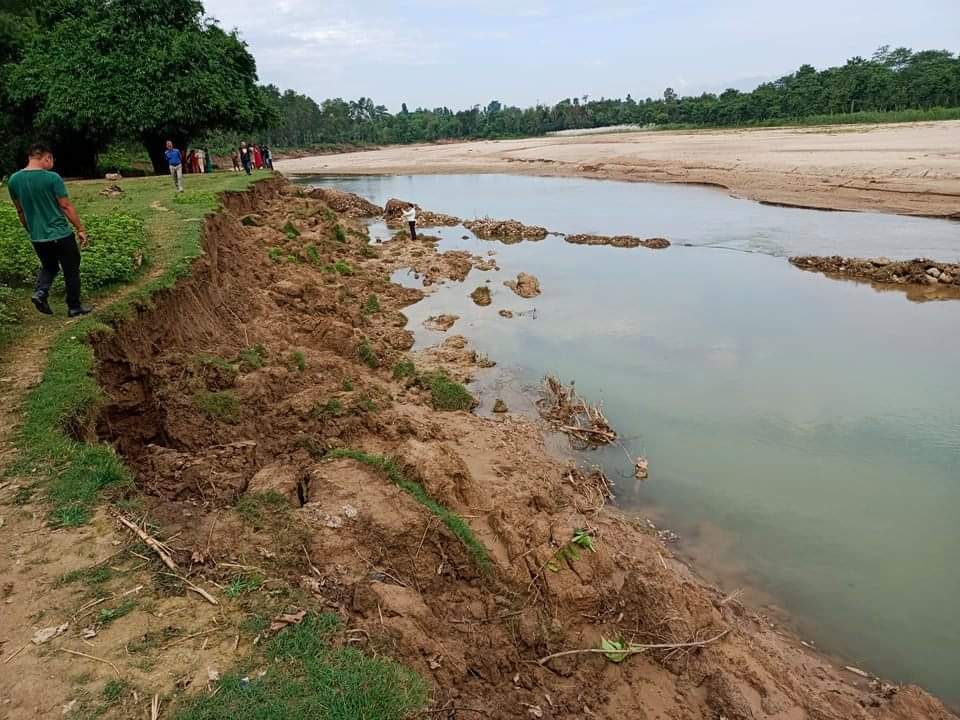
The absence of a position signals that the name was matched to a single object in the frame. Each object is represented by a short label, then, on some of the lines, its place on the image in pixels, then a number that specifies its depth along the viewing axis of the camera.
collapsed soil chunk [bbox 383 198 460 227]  31.06
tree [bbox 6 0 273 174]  24.08
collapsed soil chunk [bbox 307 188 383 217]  33.12
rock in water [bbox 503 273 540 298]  18.13
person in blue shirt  18.48
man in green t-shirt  6.96
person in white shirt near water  25.60
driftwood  10.01
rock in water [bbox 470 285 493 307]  17.41
